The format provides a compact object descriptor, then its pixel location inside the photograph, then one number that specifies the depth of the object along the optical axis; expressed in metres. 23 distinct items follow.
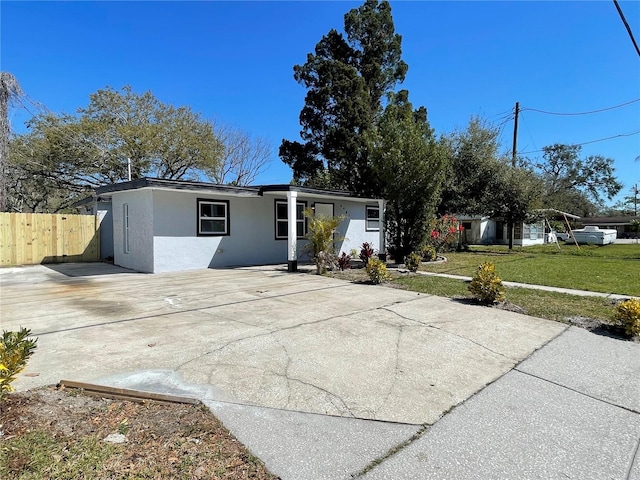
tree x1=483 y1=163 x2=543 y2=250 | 18.17
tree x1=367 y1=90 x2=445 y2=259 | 12.20
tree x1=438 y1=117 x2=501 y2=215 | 18.34
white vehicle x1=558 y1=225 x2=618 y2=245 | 26.77
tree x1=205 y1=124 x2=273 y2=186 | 26.38
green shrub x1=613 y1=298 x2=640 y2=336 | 4.71
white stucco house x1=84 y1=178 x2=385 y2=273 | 10.38
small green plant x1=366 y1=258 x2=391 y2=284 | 8.73
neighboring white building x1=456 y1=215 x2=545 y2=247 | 27.73
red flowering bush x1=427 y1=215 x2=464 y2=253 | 15.48
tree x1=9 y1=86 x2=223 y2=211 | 20.14
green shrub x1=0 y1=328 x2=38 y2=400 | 2.28
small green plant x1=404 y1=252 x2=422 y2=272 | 10.55
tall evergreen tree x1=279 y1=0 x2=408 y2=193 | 17.17
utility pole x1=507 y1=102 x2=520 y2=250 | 19.88
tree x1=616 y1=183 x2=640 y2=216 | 57.14
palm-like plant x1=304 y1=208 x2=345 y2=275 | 10.51
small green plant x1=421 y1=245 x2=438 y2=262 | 13.52
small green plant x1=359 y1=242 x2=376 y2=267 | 11.62
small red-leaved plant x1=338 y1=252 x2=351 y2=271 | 10.95
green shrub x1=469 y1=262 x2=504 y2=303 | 6.45
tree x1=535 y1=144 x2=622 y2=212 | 45.09
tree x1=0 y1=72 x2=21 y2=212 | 13.13
